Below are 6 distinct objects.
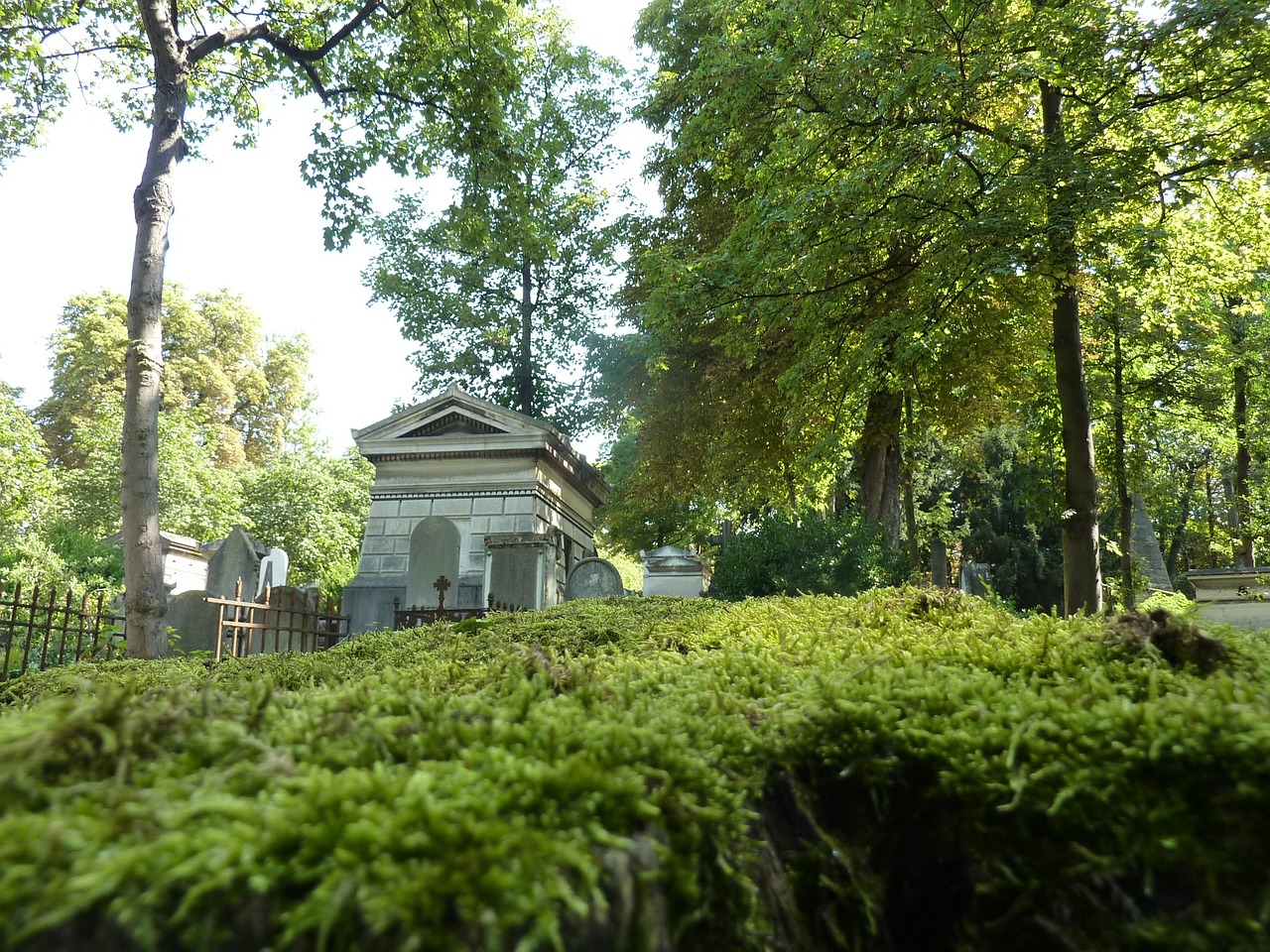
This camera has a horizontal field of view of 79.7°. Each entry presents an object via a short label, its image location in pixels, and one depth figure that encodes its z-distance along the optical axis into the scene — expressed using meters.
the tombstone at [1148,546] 20.28
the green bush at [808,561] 10.48
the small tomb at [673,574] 13.43
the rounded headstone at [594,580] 12.72
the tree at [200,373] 34.81
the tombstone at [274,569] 12.49
